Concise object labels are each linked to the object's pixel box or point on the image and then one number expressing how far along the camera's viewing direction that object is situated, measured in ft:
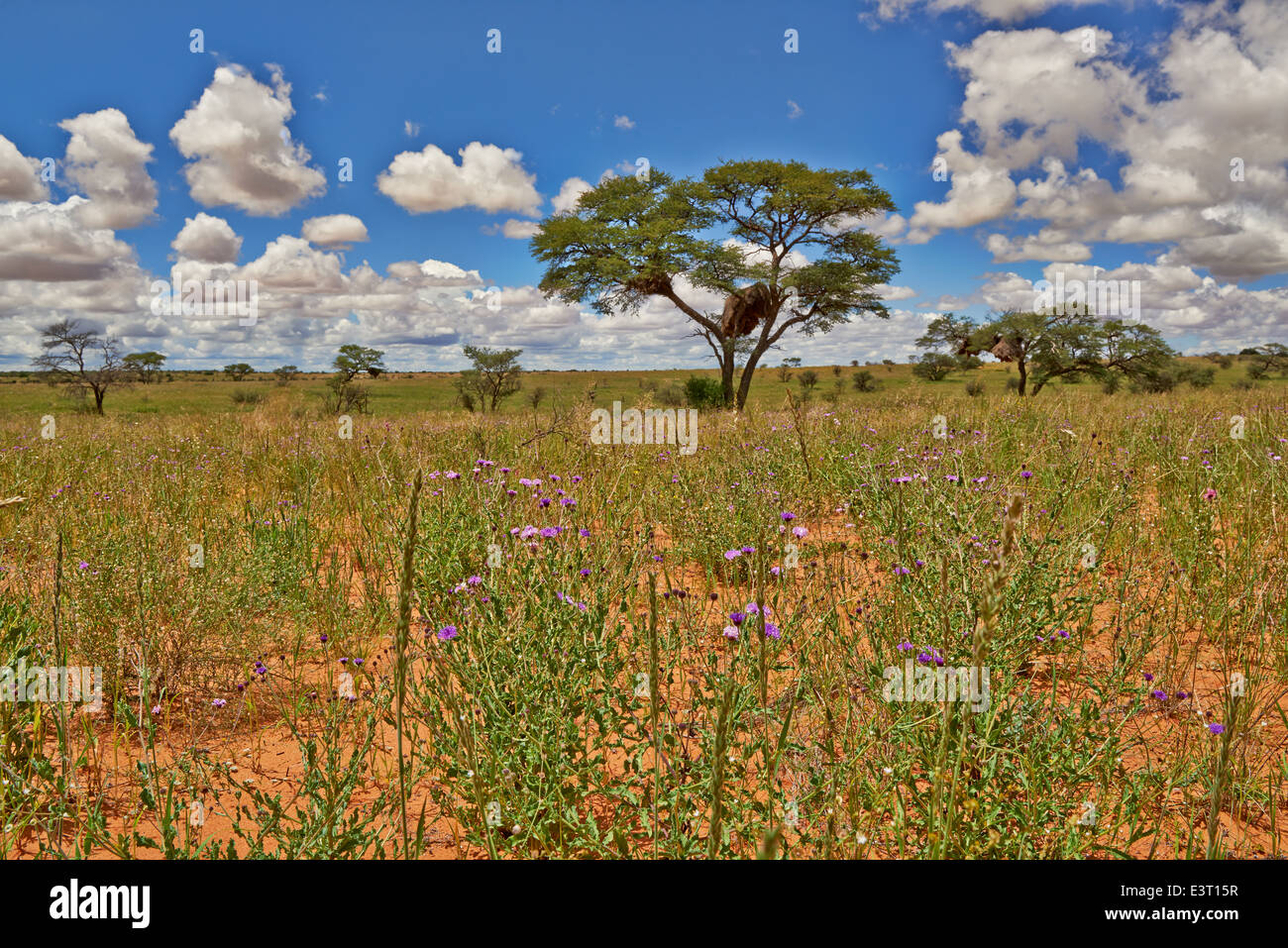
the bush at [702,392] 76.84
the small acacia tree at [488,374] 100.63
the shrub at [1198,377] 113.39
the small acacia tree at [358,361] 109.70
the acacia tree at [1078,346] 99.60
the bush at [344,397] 77.78
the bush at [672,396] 83.35
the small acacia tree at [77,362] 116.37
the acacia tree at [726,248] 69.72
